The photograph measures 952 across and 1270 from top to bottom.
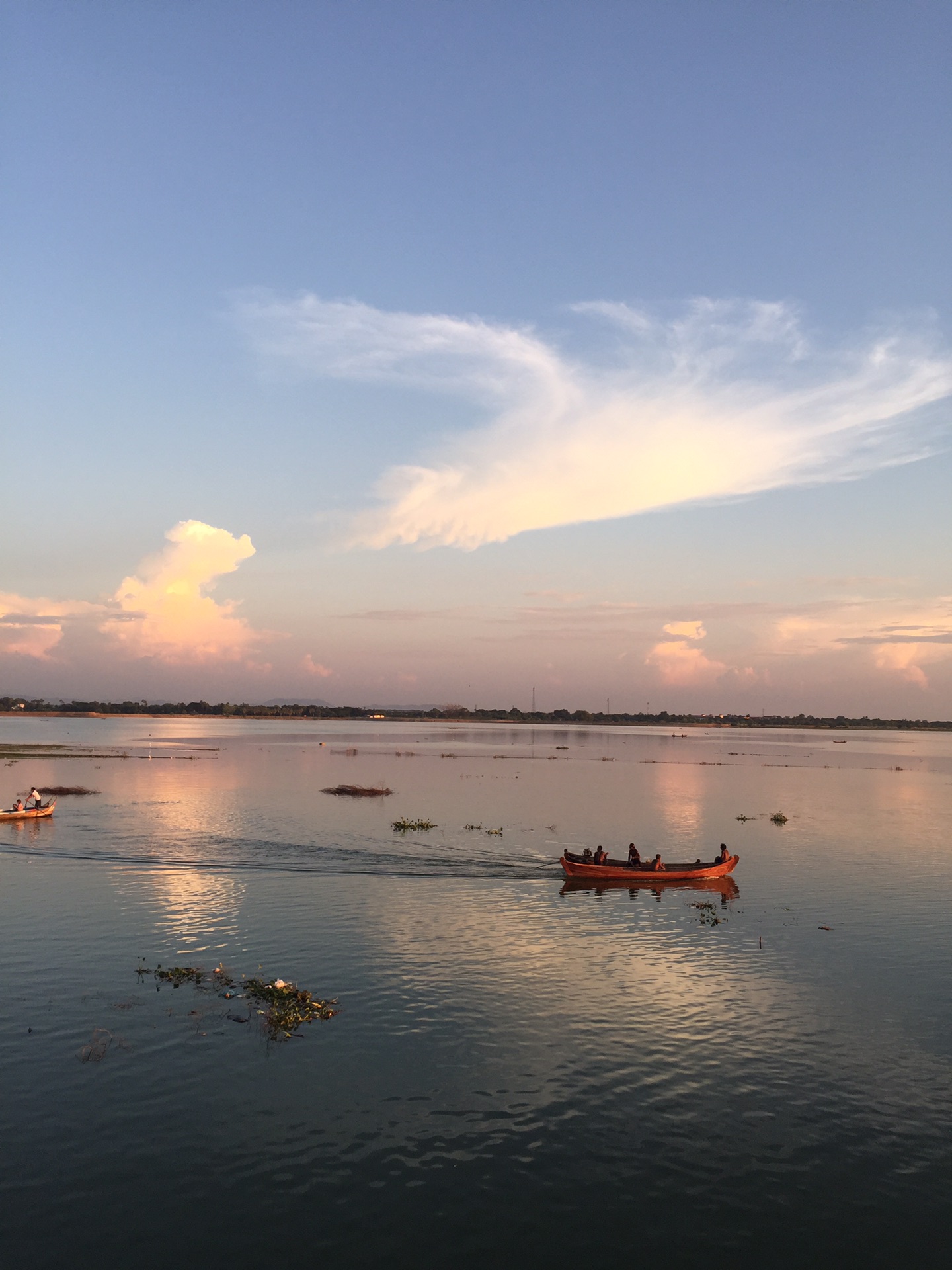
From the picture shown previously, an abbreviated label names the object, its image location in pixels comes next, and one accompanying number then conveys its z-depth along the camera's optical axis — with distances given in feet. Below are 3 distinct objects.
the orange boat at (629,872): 180.55
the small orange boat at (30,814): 229.66
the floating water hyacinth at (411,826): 238.89
